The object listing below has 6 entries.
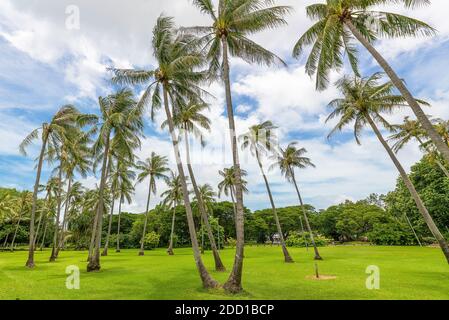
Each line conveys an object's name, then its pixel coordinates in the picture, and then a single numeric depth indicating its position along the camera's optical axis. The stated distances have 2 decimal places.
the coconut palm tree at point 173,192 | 41.78
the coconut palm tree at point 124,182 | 37.16
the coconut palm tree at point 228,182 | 36.72
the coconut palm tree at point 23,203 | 49.74
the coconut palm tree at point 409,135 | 22.69
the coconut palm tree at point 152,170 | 39.16
